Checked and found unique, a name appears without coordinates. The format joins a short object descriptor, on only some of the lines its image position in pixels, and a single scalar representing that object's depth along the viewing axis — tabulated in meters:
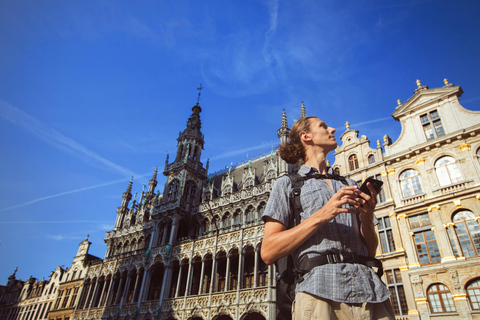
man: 2.31
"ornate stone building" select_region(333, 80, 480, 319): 16.48
